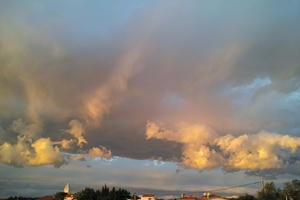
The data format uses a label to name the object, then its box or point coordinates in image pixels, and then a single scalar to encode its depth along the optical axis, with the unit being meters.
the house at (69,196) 146.98
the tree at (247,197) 96.49
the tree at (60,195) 147.62
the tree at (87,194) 115.84
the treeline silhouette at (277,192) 92.46
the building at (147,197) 137.50
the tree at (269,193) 91.56
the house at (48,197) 160.94
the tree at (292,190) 100.50
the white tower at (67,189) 159.12
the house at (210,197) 118.64
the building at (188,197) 125.64
